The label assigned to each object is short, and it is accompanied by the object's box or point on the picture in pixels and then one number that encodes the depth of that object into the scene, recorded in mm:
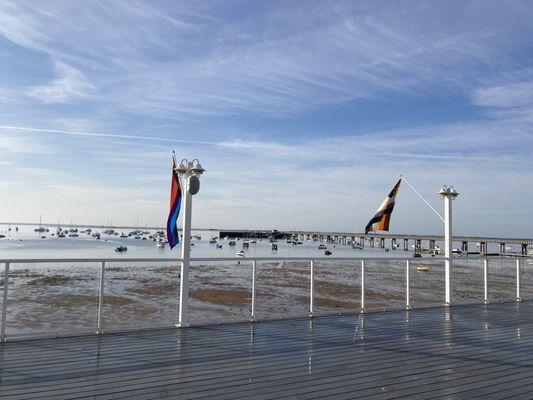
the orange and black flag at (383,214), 8398
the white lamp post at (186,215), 6273
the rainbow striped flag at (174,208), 6672
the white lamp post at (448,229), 8703
